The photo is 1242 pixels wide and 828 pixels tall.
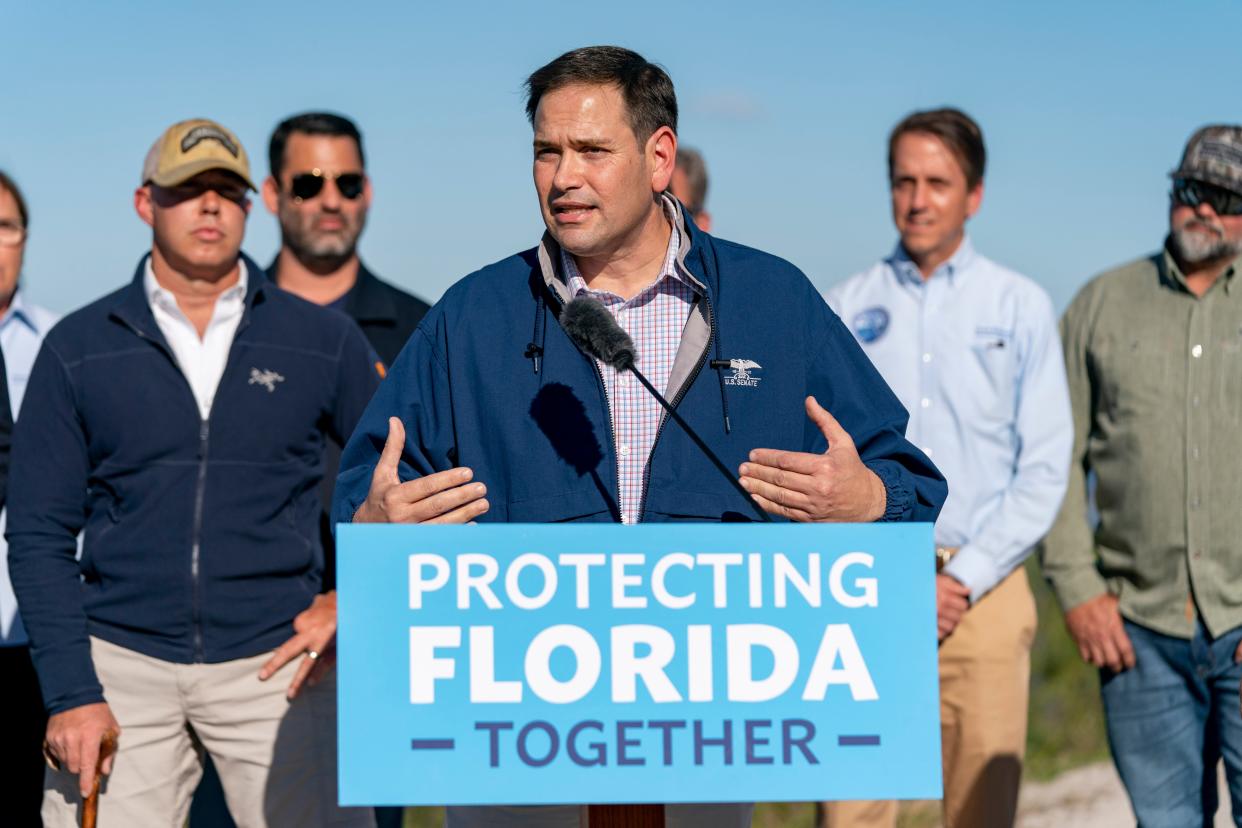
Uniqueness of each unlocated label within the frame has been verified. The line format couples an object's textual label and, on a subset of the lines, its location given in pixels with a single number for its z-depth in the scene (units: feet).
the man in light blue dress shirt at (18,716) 18.53
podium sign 9.96
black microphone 10.59
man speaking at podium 12.62
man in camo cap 18.79
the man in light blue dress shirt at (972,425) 19.92
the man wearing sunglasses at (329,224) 21.71
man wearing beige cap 16.51
